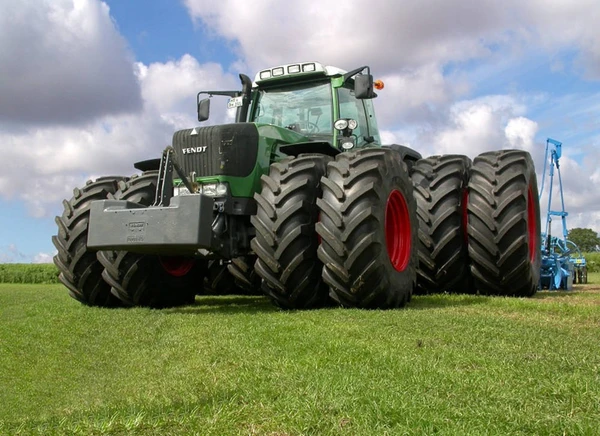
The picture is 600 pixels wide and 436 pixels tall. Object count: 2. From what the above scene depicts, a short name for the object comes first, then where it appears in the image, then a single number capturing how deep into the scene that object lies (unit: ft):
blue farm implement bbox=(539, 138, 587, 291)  41.65
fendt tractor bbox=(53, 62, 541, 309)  21.42
